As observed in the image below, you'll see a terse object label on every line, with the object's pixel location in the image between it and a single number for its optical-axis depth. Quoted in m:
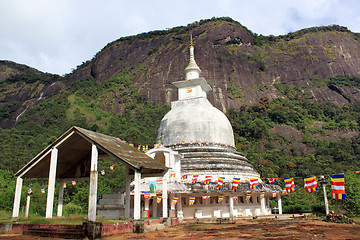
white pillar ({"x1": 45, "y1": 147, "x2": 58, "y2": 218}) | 12.67
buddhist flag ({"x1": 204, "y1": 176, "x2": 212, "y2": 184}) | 24.59
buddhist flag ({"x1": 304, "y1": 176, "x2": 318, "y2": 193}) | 23.00
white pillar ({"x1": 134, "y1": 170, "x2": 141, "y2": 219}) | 11.83
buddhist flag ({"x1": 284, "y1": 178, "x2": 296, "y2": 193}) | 26.02
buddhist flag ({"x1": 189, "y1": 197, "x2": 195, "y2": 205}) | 23.52
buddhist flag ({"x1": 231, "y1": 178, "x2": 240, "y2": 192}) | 23.94
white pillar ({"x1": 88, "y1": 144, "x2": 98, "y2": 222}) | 10.64
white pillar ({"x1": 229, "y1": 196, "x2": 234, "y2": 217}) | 24.90
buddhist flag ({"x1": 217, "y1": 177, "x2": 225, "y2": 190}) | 23.73
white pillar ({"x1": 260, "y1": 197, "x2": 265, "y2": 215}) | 27.57
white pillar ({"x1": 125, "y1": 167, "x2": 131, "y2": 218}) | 15.79
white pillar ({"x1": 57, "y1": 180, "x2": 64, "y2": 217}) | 15.27
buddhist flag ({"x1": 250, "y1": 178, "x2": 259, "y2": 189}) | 24.95
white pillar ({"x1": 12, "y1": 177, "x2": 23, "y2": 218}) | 13.01
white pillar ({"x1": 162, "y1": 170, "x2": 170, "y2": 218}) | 16.62
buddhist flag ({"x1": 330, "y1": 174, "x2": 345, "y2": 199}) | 19.78
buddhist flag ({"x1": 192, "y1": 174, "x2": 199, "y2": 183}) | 24.92
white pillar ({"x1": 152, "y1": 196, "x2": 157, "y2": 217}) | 24.45
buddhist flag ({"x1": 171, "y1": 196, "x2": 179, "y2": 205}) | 22.50
